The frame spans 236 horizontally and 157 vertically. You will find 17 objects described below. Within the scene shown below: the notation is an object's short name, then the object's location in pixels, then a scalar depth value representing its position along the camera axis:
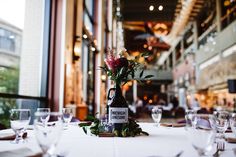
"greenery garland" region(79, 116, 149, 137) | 1.66
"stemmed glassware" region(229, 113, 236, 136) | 1.48
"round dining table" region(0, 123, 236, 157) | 1.13
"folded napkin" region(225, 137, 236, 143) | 1.49
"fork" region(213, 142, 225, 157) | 1.23
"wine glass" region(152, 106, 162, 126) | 2.06
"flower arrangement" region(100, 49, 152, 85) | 1.70
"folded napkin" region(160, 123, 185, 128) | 2.40
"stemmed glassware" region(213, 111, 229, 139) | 1.54
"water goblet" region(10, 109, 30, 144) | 1.44
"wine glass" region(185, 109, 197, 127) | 1.02
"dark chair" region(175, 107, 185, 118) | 13.48
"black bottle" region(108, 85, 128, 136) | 1.68
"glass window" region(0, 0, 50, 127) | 3.74
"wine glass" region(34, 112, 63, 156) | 0.98
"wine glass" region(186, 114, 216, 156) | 0.95
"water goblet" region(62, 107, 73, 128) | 1.93
